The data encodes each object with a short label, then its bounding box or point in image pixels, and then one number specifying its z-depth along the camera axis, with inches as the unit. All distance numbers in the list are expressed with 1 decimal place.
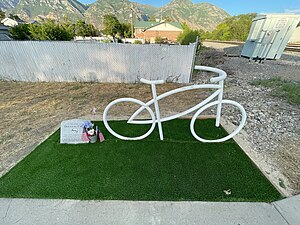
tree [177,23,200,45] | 599.8
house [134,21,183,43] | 1886.1
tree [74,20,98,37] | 1275.6
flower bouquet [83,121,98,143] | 105.0
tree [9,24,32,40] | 605.9
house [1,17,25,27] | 1359.0
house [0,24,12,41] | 692.7
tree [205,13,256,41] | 1464.1
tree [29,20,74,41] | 542.5
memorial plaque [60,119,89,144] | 105.2
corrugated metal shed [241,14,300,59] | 371.2
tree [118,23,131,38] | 1495.3
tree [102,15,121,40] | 1354.3
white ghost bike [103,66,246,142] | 92.0
